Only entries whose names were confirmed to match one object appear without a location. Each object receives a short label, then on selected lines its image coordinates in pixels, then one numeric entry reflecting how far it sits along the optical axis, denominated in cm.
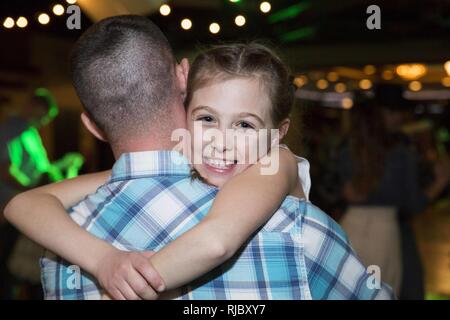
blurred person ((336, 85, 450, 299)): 294
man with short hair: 109
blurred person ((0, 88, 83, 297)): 338
